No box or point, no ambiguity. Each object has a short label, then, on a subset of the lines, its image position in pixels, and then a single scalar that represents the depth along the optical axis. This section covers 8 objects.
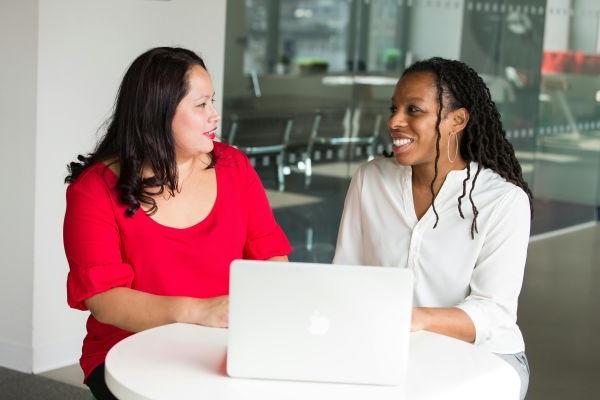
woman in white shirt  2.79
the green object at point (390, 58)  6.08
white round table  2.09
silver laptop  2.02
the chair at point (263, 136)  5.96
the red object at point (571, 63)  6.59
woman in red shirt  2.62
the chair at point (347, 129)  6.09
